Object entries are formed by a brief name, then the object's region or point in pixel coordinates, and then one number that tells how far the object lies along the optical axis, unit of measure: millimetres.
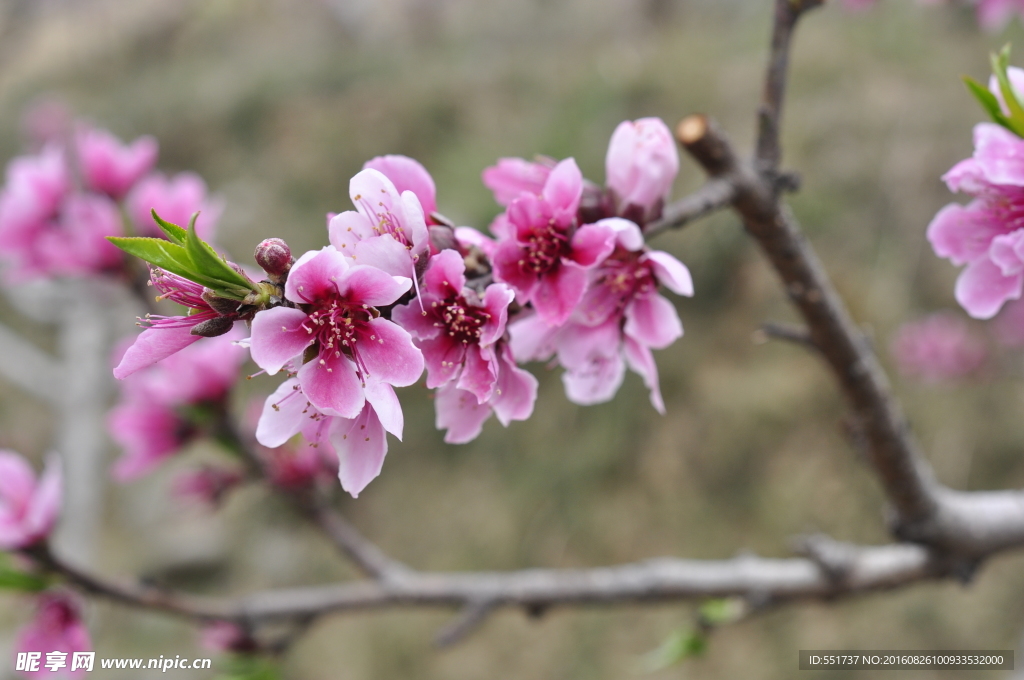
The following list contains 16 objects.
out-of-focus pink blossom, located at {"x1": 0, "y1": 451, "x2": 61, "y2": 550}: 588
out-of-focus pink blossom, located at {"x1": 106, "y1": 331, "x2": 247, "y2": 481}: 682
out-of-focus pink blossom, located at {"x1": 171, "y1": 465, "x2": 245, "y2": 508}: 743
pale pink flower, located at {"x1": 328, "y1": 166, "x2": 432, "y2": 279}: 476
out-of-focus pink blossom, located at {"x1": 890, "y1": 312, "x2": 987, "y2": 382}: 1523
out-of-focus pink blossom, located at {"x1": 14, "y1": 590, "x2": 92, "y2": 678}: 597
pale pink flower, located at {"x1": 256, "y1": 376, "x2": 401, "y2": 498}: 485
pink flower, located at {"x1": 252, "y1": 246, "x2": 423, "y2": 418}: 472
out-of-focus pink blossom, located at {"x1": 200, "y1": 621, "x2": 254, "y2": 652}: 687
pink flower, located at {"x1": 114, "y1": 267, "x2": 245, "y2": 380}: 470
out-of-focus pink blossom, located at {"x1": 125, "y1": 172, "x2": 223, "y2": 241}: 707
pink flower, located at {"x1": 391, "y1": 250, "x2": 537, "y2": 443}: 483
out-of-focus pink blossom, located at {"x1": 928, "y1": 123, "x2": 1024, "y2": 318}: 496
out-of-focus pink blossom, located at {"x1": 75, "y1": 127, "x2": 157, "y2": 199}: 748
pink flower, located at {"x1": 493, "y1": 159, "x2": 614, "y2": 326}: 493
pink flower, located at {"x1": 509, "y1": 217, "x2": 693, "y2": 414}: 506
